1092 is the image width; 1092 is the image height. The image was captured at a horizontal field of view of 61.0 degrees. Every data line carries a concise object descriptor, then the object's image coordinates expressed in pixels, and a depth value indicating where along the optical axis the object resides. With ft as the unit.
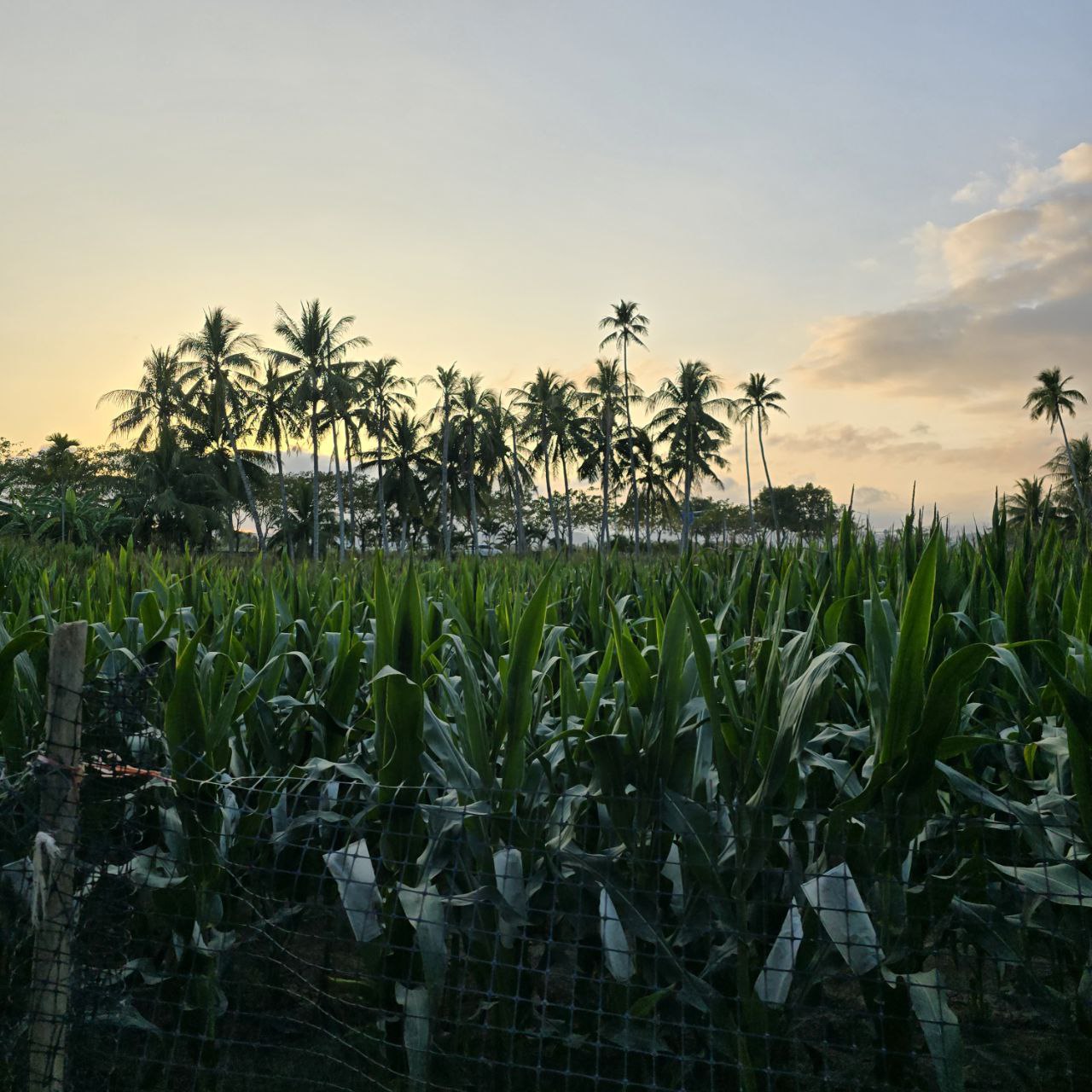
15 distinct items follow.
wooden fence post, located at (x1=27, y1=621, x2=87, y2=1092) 7.61
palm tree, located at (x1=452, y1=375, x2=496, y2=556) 184.65
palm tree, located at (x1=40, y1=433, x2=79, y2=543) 160.35
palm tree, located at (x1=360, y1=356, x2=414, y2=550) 177.47
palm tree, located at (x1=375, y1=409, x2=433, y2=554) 184.65
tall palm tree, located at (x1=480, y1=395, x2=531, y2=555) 188.03
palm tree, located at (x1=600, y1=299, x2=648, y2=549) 199.00
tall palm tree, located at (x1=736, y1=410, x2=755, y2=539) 229.45
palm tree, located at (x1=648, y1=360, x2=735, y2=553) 201.15
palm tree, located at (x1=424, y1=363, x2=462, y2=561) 182.50
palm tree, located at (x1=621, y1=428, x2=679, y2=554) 215.10
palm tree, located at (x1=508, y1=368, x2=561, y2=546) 194.80
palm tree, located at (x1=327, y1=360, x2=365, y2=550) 161.07
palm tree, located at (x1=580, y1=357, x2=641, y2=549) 193.77
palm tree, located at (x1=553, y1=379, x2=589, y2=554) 197.36
